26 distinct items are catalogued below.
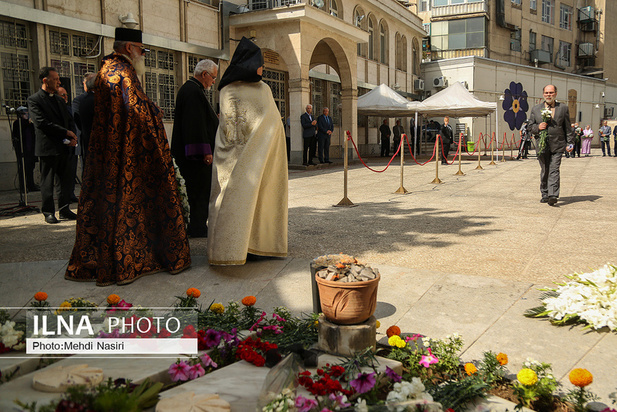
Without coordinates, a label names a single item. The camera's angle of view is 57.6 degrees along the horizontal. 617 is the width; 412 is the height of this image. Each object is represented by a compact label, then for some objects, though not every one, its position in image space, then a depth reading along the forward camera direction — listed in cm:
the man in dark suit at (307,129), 1728
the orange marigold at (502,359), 295
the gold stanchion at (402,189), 1069
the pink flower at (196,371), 288
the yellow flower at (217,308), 372
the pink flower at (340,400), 251
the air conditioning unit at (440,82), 3503
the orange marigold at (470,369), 296
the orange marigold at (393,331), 329
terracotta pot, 307
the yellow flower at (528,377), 274
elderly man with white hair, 557
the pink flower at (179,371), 282
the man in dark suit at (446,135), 2181
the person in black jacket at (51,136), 717
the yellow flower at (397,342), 314
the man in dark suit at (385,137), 2530
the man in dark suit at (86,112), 696
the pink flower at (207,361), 302
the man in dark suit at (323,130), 1828
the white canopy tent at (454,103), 2078
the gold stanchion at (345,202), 893
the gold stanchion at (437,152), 1270
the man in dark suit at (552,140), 862
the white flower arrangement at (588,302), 348
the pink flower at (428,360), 304
